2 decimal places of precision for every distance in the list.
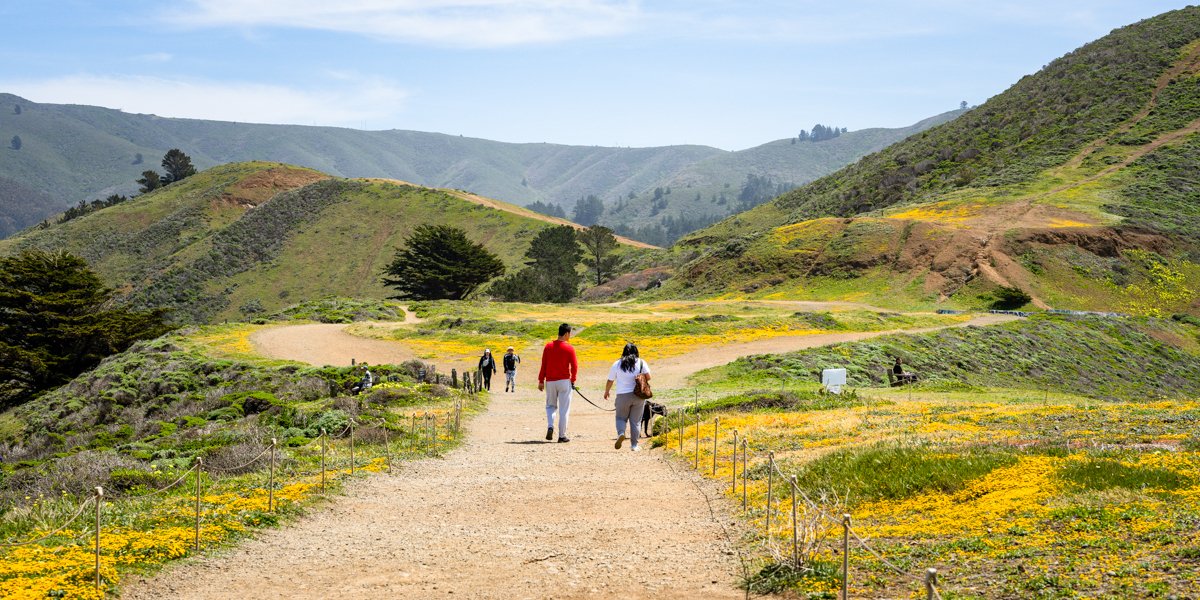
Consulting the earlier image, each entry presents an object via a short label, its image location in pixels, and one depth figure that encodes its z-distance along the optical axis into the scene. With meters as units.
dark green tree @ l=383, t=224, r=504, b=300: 75.50
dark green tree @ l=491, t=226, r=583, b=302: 81.44
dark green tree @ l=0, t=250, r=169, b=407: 42.56
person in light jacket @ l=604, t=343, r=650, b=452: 16.33
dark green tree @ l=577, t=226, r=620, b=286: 102.75
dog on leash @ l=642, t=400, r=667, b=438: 19.69
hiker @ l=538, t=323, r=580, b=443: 17.27
